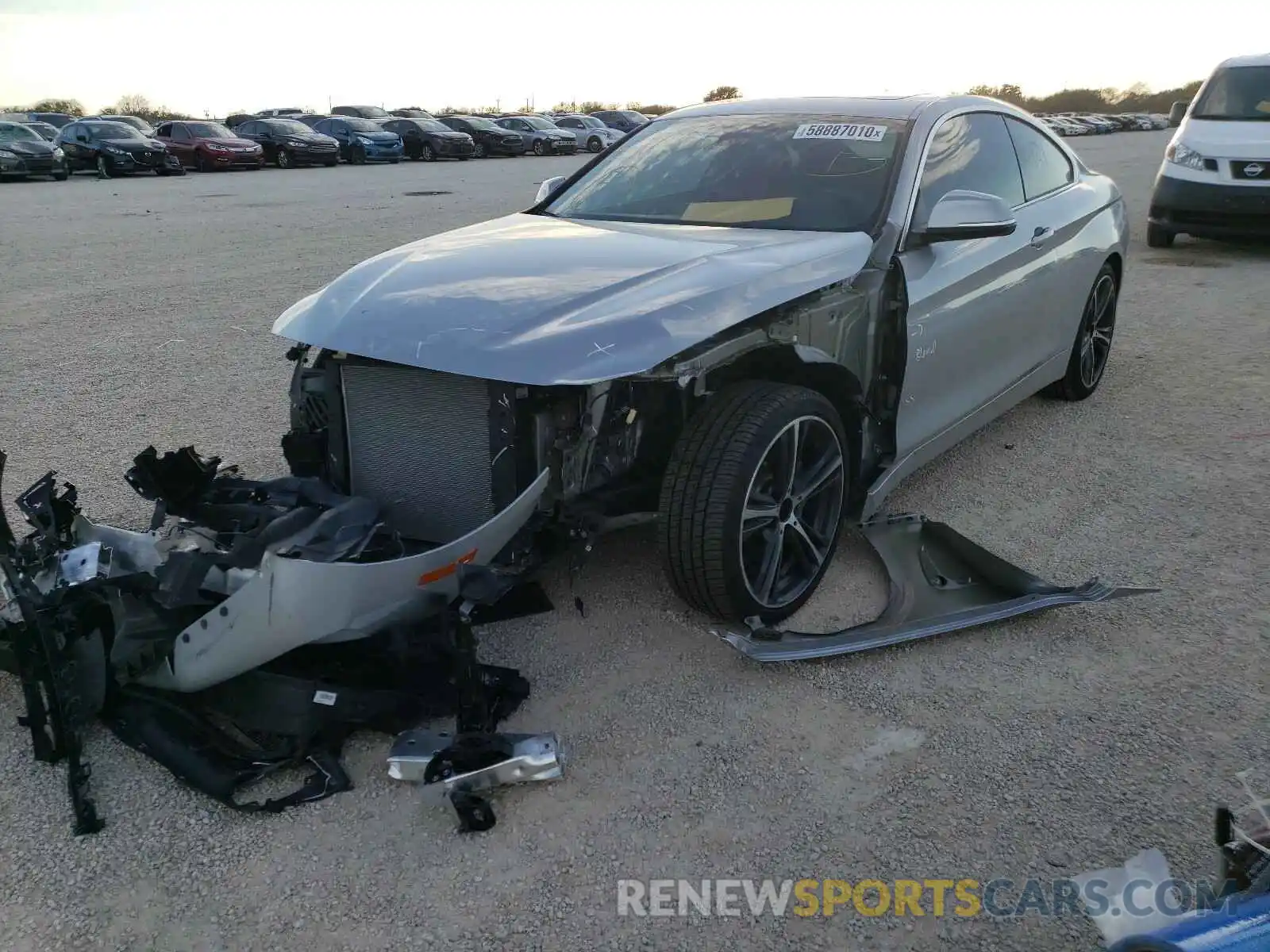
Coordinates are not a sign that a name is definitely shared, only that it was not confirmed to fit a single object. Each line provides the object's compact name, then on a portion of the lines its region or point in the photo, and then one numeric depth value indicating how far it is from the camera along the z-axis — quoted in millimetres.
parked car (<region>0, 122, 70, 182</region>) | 22469
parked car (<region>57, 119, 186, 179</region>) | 24531
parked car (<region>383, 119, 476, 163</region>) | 32469
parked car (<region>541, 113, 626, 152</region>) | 37312
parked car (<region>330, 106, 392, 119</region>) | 36750
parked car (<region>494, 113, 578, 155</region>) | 35062
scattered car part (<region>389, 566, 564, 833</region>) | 2521
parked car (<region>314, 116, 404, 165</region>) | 30594
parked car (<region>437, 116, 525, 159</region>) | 34375
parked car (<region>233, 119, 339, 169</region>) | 28516
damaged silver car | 2984
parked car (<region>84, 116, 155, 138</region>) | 27666
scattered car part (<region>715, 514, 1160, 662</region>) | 3133
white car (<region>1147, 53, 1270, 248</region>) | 9734
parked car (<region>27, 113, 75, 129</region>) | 34750
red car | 26781
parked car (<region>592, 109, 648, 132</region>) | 40531
